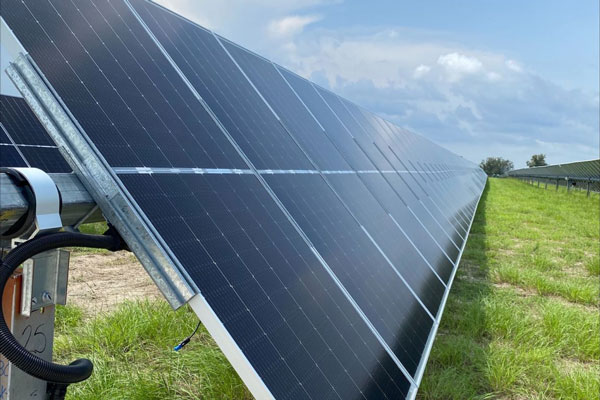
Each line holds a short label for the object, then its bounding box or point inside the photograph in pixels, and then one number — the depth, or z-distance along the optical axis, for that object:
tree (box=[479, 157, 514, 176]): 168.65
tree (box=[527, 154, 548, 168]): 159.75
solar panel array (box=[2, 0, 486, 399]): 2.60
